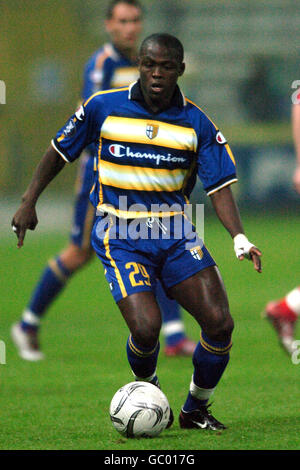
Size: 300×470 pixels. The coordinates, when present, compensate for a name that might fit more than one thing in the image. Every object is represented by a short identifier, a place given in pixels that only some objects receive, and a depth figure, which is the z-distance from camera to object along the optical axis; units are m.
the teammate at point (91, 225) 15.93
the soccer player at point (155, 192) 10.62
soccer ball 10.20
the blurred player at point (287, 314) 15.09
